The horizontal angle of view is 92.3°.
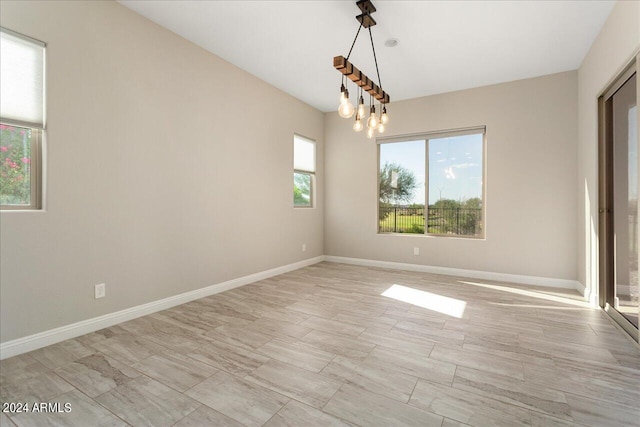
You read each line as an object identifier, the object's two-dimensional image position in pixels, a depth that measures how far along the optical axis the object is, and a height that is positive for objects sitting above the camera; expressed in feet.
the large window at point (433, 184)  15.64 +1.66
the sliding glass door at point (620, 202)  8.45 +0.39
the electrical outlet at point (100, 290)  8.69 -2.17
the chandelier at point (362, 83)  8.14 +4.04
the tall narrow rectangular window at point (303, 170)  17.65 +2.59
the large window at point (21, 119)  7.22 +2.27
